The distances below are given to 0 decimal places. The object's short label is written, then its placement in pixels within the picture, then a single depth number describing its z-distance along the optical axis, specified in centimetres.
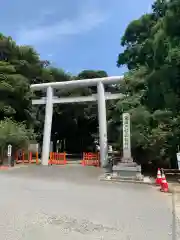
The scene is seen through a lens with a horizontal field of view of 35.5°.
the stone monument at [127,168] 1317
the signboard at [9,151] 1919
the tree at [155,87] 1169
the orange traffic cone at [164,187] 1029
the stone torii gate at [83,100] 2244
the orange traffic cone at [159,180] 1165
